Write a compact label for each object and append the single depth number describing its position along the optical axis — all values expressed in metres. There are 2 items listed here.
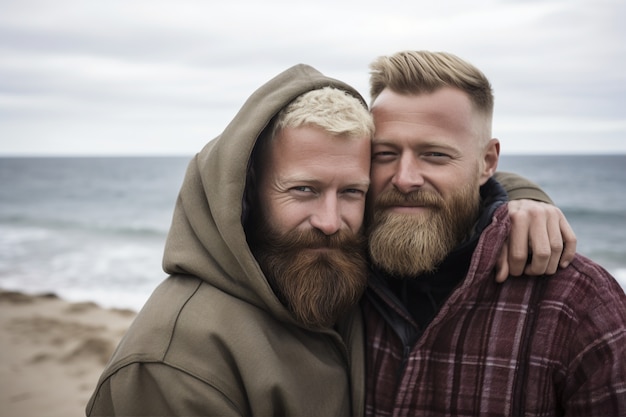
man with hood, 0.78
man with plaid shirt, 0.82
